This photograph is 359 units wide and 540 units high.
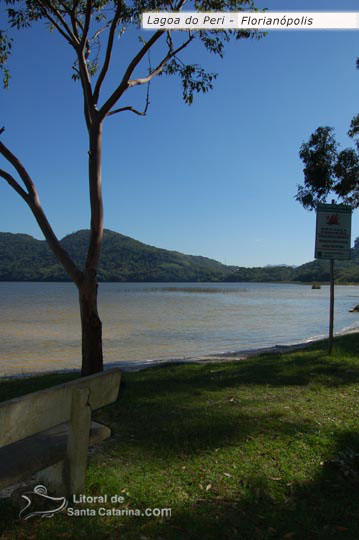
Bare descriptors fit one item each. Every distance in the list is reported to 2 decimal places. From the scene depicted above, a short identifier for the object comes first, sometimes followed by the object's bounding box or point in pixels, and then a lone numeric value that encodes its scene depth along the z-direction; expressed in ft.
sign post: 28.14
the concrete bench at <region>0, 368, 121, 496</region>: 7.32
